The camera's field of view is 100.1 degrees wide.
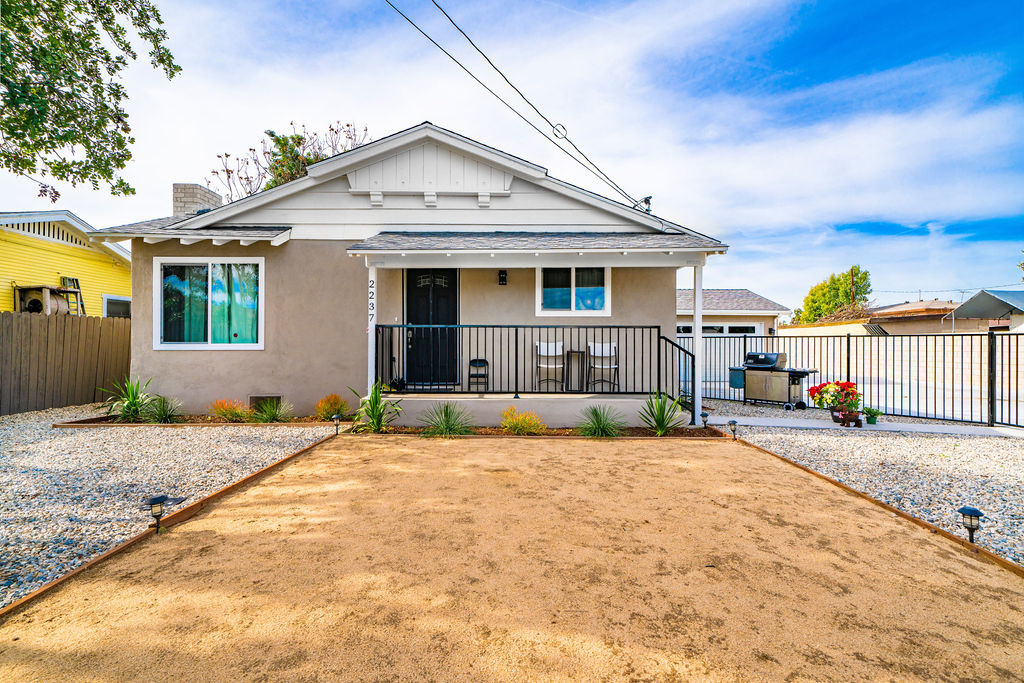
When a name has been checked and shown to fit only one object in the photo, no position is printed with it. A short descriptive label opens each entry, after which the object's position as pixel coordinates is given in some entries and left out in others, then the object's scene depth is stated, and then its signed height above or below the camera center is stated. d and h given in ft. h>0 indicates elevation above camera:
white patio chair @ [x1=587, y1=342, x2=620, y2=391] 24.81 -1.10
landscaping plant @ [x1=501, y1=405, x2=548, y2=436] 21.04 -3.90
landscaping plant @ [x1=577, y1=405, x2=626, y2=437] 20.66 -3.81
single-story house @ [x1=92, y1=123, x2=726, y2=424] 24.91 +3.25
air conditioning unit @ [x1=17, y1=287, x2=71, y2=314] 35.40 +3.61
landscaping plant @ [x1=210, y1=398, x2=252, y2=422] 23.44 -3.68
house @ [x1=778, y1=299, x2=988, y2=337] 51.47 +3.23
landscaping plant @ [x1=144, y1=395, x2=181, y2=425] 23.08 -3.70
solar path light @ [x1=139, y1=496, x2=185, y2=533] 10.00 -3.76
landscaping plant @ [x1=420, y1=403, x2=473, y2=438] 20.71 -3.81
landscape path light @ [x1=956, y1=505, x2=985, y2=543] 9.46 -3.81
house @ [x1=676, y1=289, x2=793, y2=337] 47.14 +3.44
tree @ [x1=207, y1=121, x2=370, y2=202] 61.98 +27.62
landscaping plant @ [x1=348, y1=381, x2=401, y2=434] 21.15 -3.40
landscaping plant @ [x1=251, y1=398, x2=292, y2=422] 23.41 -3.74
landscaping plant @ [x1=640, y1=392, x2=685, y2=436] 21.06 -3.45
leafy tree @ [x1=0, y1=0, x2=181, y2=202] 19.44 +12.86
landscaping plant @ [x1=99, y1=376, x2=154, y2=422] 23.30 -3.31
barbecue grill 29.45 -2.42
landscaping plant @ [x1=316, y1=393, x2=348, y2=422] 23.98 -3.52
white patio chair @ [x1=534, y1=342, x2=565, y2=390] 24.63 -1.12
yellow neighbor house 34.78 +7.13
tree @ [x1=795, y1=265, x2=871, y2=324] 142.31 +18.42
